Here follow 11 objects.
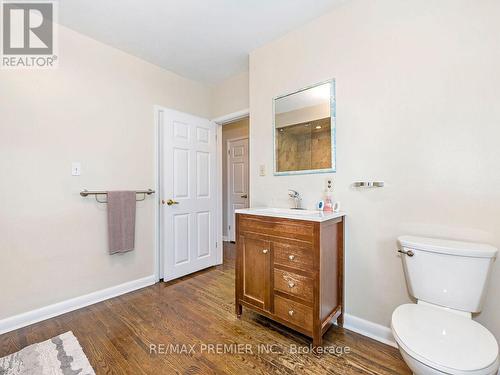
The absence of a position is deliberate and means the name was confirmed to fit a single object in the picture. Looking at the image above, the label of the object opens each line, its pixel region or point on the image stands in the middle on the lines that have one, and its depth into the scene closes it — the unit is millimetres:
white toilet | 903
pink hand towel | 2267
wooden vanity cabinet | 1500
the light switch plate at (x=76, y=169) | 2076
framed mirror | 1879
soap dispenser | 1819
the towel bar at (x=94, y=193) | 2121
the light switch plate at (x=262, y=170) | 2318
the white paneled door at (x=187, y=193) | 2691
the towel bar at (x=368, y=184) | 1626
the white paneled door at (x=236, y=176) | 4305
